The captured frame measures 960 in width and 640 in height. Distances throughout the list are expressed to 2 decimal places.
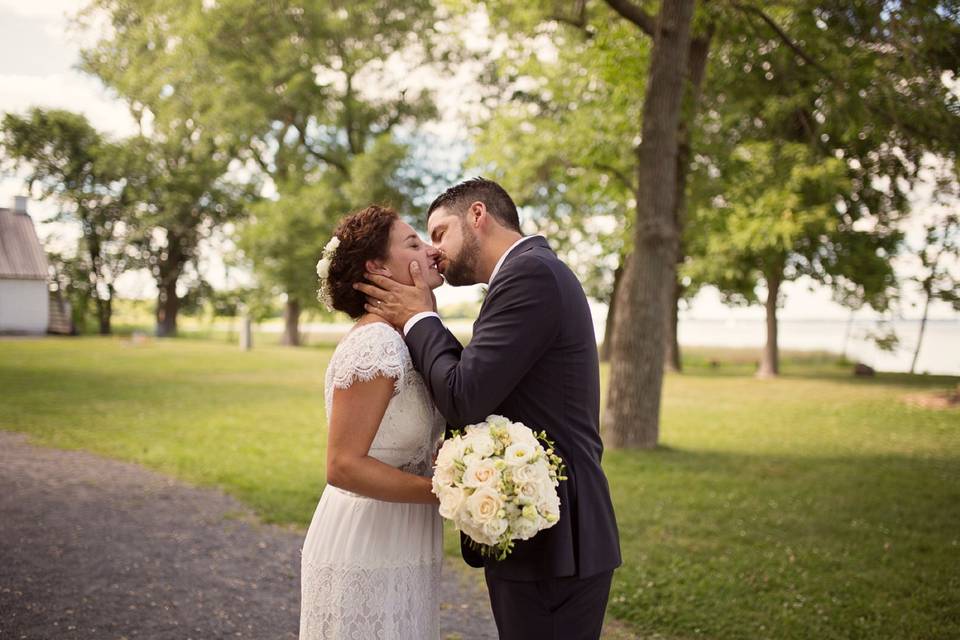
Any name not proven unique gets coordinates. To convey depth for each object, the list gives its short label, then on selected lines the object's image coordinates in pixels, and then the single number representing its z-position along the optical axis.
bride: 2.97
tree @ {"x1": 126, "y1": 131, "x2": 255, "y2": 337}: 45.91
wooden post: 37.00
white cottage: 39.16
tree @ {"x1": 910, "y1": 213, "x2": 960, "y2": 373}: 28.23
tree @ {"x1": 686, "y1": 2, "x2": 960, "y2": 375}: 10.25
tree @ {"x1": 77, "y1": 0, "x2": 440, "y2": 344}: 31.61
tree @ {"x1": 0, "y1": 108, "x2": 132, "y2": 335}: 44.91
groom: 2.70
